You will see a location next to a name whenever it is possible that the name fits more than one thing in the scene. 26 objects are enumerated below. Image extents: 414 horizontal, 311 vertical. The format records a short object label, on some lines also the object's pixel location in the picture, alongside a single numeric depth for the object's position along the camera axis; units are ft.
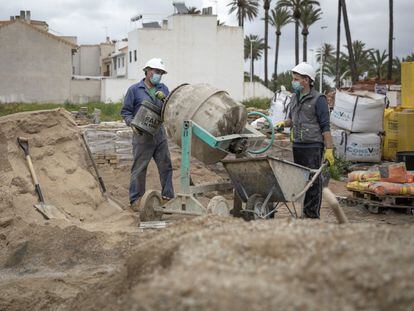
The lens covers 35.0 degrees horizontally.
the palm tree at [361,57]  166.30
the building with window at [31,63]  133.49
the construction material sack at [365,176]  31.13
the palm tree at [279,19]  162.40
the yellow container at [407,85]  44.14
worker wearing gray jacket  24.12
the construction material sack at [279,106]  46.34
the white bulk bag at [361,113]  42.04
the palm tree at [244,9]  171.30
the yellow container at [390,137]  42.73
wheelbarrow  22.34
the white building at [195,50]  141.28
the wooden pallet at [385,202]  29.43
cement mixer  23.61
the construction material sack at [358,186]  30.45
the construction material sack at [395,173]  29.60
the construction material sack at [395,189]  29.17
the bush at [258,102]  128.56
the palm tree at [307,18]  147.23
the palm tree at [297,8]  145.38
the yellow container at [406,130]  41.37
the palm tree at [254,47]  208.52
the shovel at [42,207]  25.70
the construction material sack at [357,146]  42.50
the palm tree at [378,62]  164.86
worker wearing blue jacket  27.22
